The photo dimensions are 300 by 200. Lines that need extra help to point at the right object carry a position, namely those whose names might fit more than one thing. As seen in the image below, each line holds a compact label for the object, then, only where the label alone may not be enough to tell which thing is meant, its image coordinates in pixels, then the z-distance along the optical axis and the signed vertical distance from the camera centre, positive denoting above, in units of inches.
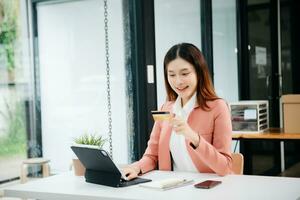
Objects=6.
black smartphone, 71.6 -16.9
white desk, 66.8 -17.5
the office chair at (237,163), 95.6 -18.0
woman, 89.0 -7.3
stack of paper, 72.2 -16.9
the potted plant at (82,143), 85.9 -11.9
